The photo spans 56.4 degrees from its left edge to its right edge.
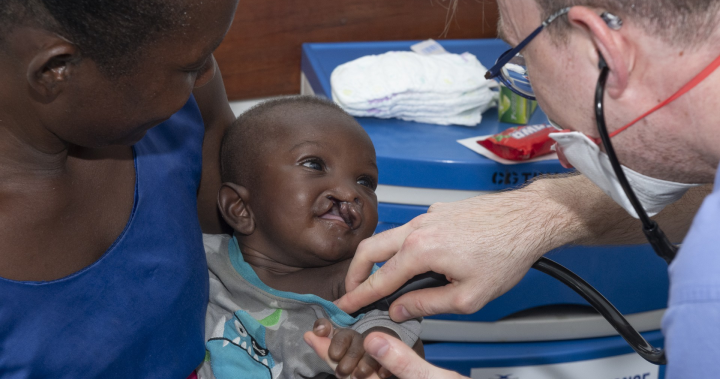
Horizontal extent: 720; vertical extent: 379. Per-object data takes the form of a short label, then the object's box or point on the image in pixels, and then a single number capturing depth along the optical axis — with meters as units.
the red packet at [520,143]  1.57
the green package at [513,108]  1.80
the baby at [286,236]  1.13
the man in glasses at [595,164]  0.68
